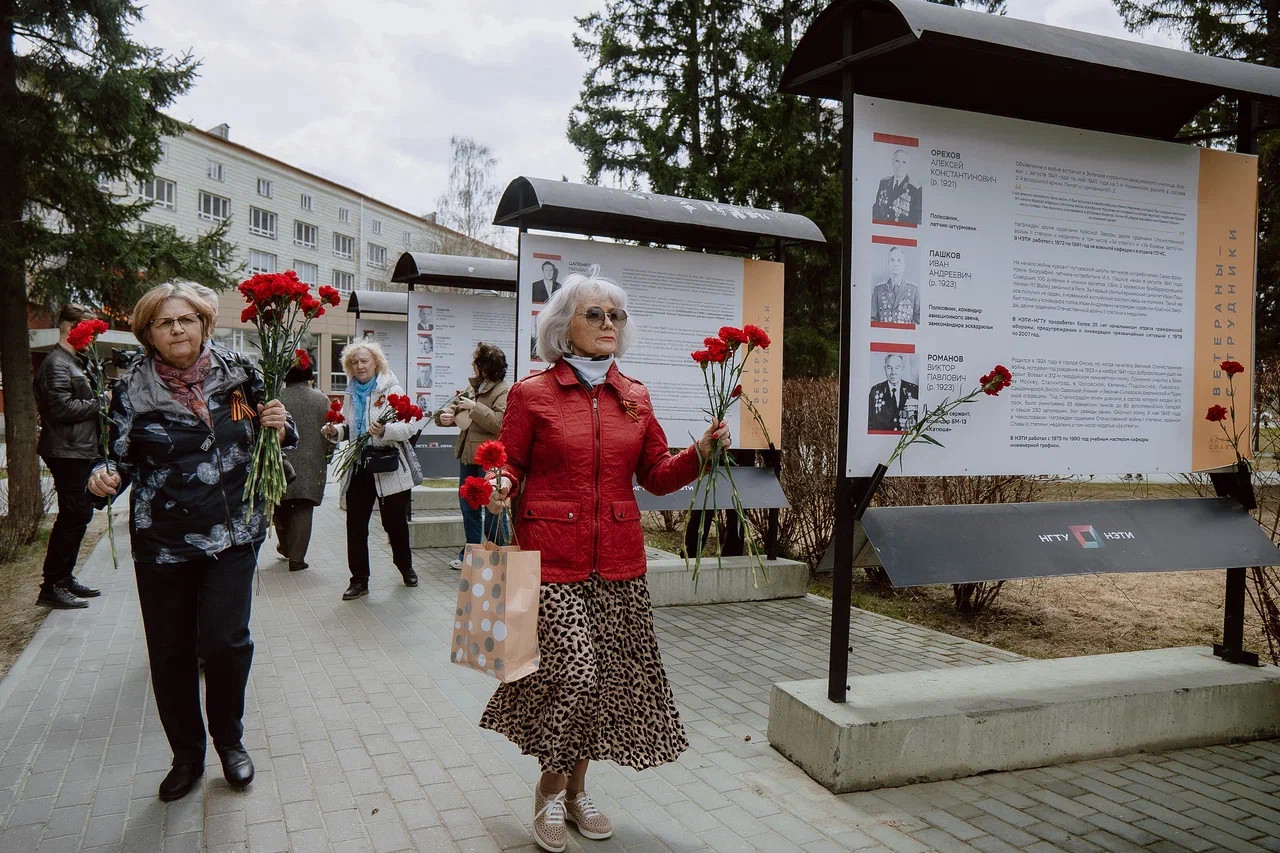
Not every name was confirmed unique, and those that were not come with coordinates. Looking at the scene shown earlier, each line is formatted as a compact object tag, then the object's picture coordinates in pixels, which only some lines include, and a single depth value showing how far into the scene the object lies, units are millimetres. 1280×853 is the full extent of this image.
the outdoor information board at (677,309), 6953
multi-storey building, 45234
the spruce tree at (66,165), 10602
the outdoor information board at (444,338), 11109
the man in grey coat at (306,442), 7875
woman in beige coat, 7254
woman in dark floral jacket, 3422
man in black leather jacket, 6637
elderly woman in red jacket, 3025
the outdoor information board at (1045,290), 3891
